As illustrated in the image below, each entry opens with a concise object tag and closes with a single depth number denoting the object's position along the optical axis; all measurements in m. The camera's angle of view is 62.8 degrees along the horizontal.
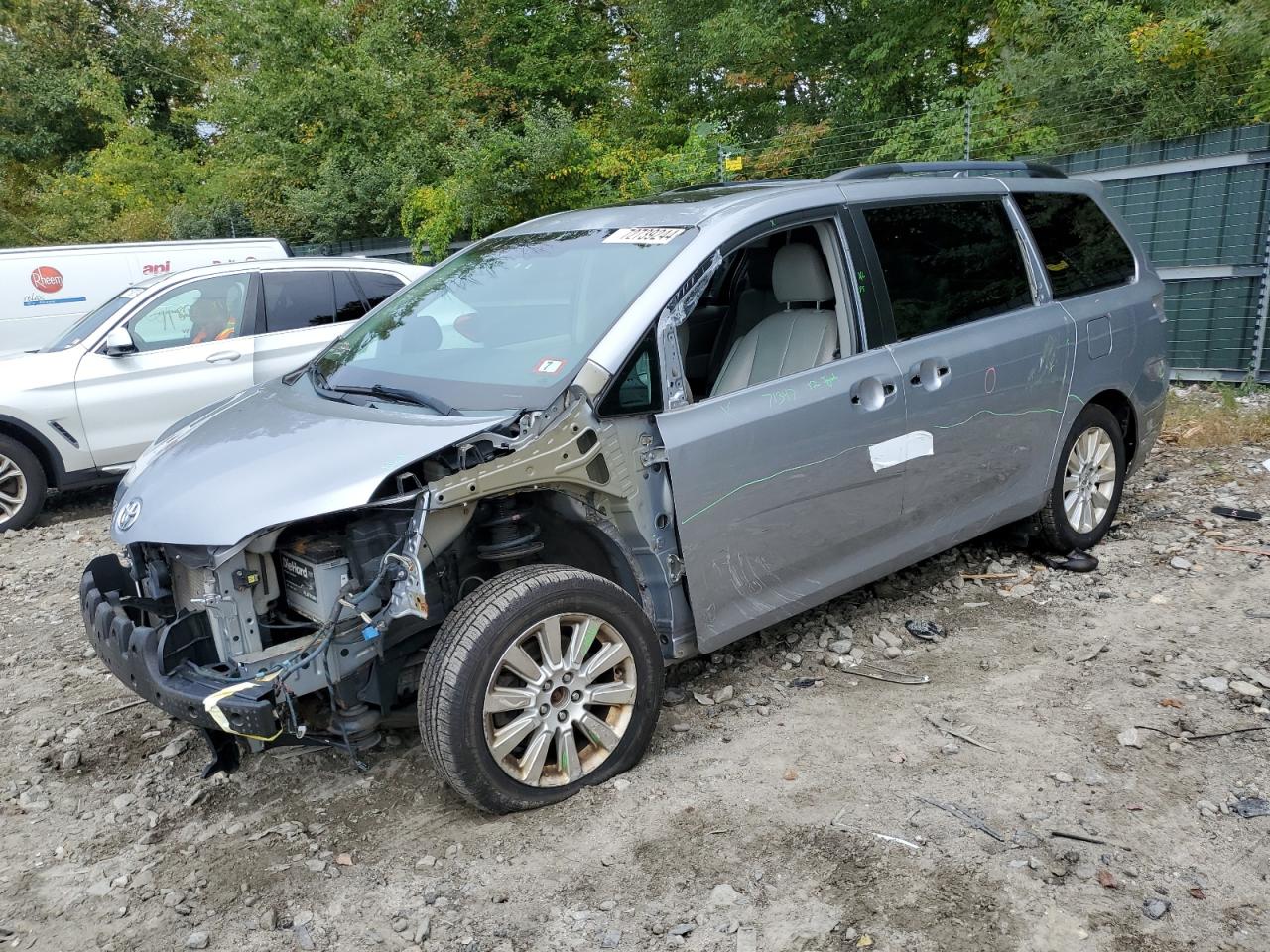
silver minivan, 3.10
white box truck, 10.52
